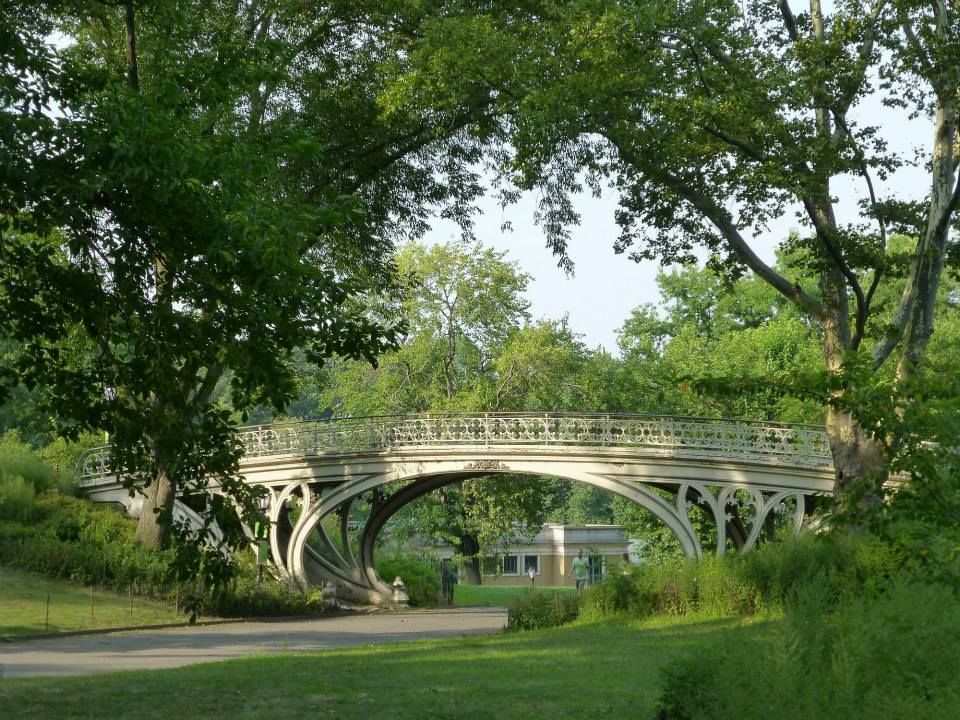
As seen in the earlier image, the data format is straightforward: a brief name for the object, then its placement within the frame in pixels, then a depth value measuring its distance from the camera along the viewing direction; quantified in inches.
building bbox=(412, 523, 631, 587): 2962.6
